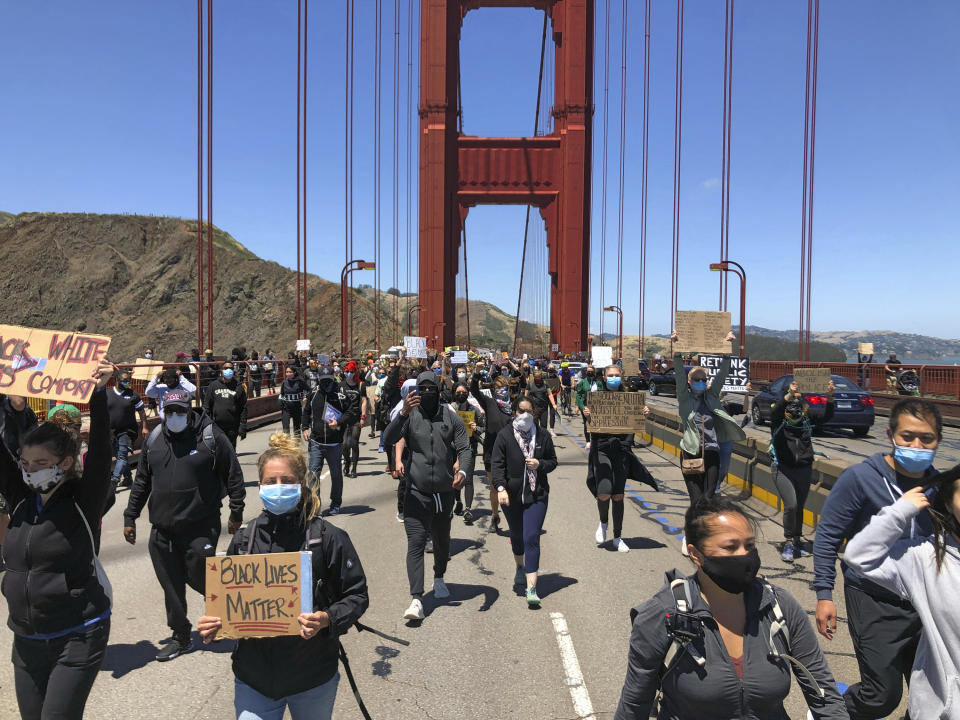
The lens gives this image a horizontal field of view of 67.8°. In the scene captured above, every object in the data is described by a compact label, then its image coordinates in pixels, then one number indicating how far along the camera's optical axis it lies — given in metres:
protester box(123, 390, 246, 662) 4.24
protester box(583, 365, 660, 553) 6.89
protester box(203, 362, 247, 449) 9.70
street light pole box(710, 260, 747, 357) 27.16
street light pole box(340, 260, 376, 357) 31.57
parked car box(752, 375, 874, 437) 15.88
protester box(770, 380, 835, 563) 6.34
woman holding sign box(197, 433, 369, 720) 2.44
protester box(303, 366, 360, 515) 8.36
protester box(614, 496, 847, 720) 1.98
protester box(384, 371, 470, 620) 5.22
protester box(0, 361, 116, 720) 2.64
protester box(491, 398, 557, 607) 5.50
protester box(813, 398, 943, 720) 2.86
